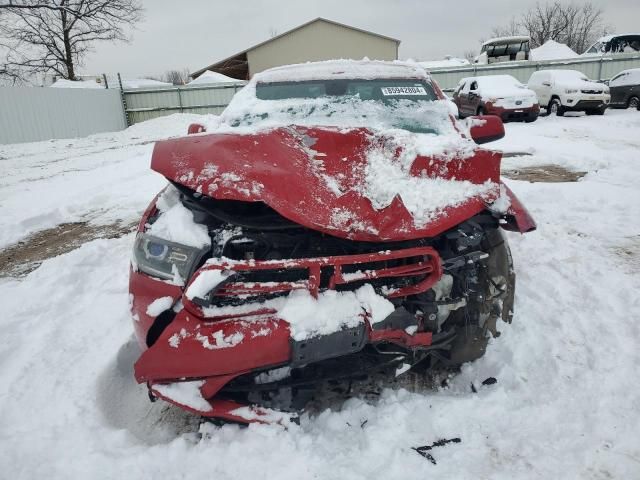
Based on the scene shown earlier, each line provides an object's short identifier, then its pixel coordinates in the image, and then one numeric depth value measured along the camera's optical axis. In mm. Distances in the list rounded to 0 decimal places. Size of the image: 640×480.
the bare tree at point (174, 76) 67556
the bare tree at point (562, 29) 47500
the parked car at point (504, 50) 20516
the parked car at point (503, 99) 12695
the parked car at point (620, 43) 20047
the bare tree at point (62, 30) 20312
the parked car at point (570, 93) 13453
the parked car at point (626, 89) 14242
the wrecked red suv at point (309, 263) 1684
